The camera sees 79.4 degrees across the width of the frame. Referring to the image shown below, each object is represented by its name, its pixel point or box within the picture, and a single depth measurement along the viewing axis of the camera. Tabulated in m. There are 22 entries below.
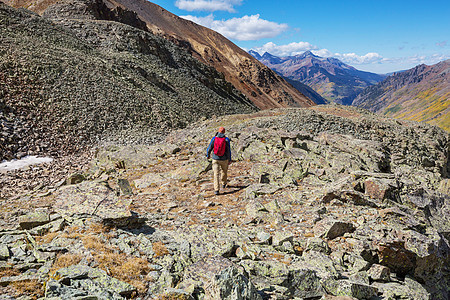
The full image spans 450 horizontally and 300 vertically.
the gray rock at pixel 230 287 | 5.21
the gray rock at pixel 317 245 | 8.77
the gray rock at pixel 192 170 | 16.36
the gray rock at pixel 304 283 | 6.55
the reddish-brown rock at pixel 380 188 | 12.15
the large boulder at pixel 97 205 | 8.67
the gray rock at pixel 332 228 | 9.68
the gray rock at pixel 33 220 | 8.27
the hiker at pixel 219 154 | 13.46
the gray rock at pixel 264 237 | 8.86
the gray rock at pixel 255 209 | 11.11
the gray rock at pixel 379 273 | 8.09
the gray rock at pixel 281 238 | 8.80
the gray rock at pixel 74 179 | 16.62
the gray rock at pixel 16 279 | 5.16
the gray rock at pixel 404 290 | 7.56
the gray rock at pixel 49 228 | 7.76
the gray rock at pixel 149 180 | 15.84
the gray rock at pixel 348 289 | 6.83
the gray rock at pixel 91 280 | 5.22
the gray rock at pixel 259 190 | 13.19
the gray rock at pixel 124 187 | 13.98
